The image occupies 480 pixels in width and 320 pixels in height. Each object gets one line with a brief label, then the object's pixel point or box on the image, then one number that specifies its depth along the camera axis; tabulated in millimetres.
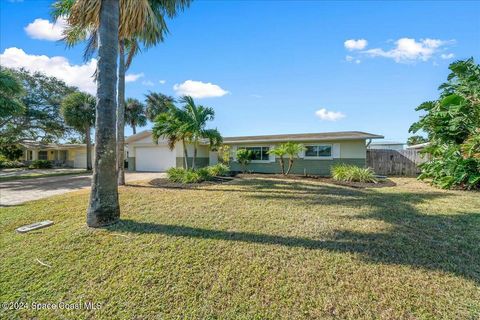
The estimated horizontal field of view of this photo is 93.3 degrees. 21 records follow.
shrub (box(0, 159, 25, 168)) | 27866
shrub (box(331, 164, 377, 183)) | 11734
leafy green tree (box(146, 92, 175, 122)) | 30531
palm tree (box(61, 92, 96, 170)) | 21203
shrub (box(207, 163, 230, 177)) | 13527
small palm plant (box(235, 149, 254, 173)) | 16672
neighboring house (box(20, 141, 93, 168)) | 29797
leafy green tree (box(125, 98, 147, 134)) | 28781
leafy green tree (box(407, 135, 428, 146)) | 34844
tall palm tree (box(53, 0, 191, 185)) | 5270
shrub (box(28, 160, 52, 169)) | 27109
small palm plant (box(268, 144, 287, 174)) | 13367
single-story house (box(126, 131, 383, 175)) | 15656
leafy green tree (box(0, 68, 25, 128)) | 13789
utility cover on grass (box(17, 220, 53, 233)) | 4993
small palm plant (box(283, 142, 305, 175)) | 13289
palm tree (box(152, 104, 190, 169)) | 11891
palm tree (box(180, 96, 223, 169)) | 11891
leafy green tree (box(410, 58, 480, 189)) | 9250
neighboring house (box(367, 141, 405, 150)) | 28609
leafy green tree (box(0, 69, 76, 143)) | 22859
